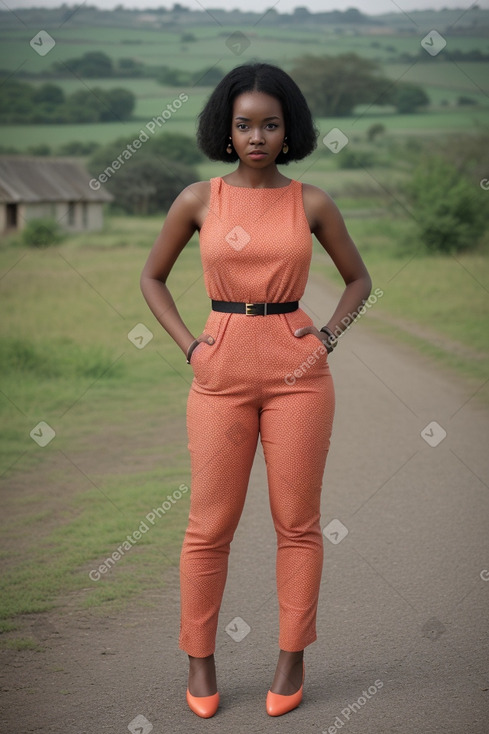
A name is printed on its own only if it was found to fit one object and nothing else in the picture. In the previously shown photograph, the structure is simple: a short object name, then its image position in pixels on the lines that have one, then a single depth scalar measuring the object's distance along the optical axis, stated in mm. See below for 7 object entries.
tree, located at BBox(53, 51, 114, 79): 26391
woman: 2918
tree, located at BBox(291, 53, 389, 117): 26328
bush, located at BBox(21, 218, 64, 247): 22062
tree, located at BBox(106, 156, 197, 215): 25219
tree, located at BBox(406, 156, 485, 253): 20828
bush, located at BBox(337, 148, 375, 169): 27484
